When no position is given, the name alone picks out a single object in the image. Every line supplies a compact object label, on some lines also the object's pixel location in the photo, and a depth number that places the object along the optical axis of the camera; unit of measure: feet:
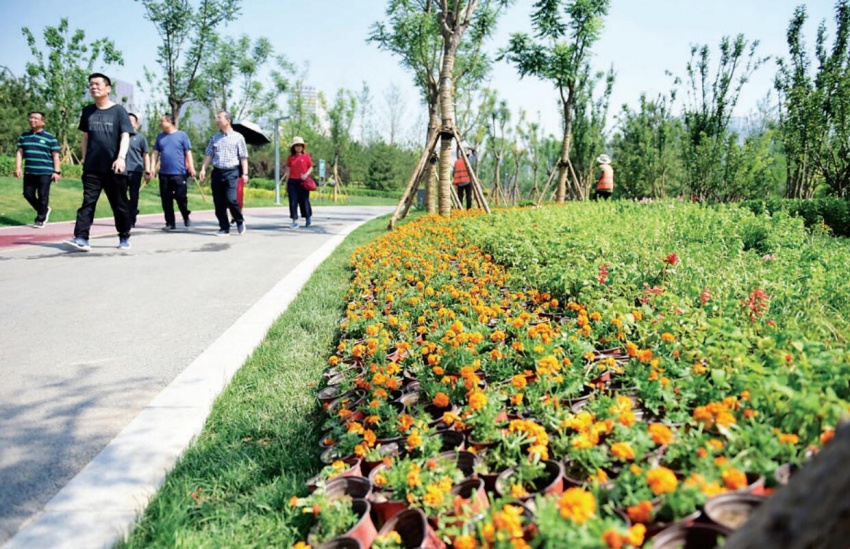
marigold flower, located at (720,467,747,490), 4.49
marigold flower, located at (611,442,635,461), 5.23
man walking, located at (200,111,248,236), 31.19
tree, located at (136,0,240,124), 78.95
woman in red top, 36.32
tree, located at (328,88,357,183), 109.09
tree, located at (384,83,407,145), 139.49
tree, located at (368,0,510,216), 50.19
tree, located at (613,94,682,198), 66.33
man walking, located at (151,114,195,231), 32.86
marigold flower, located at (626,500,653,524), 4.49
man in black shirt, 23.36
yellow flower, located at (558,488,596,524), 4.11
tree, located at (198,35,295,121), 99.96
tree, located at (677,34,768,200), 48.01
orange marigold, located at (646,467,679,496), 4.34
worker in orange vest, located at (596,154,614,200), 44.93
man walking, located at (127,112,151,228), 30.42
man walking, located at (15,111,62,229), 30.60
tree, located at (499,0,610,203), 39.63
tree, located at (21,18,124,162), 82.79
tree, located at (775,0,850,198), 37.40
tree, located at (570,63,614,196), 62.13
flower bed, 4.99
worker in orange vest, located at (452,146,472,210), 47.06
